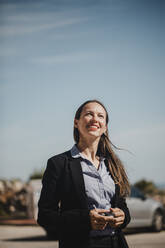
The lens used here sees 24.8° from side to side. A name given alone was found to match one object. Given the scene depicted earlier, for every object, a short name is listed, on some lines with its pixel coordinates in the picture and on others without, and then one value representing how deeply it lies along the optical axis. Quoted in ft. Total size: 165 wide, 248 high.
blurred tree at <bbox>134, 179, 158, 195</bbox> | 69.56
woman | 7.87
